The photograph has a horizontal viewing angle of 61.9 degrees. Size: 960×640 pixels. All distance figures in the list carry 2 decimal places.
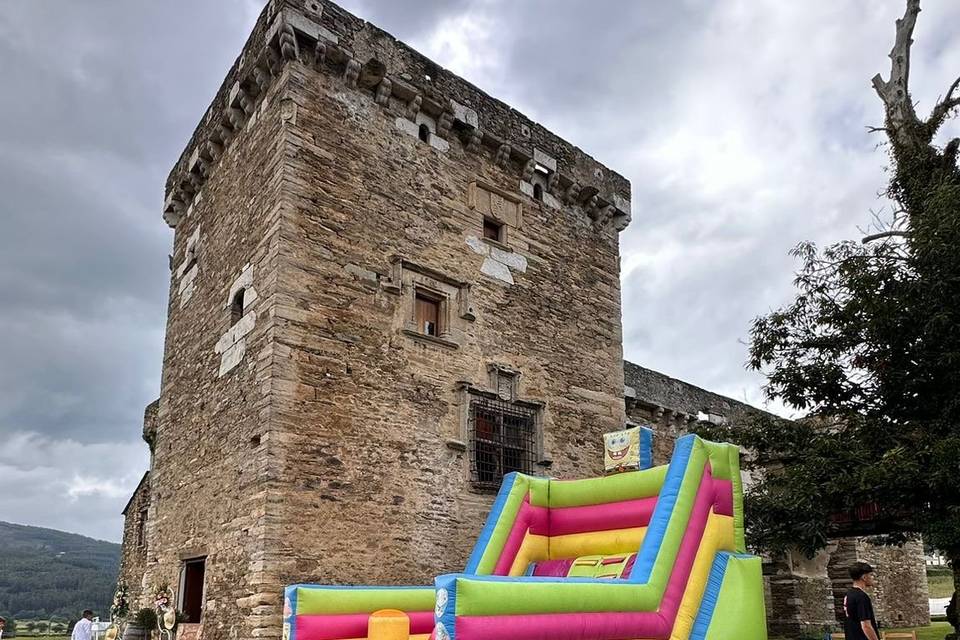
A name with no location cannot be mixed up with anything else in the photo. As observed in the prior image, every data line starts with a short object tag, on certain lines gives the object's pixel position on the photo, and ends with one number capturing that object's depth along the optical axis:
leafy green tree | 9.24
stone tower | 8.80
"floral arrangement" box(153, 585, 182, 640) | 9.33
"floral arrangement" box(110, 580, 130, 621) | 12.31
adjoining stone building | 16.25
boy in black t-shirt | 6.39
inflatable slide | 5.54
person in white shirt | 11.93
